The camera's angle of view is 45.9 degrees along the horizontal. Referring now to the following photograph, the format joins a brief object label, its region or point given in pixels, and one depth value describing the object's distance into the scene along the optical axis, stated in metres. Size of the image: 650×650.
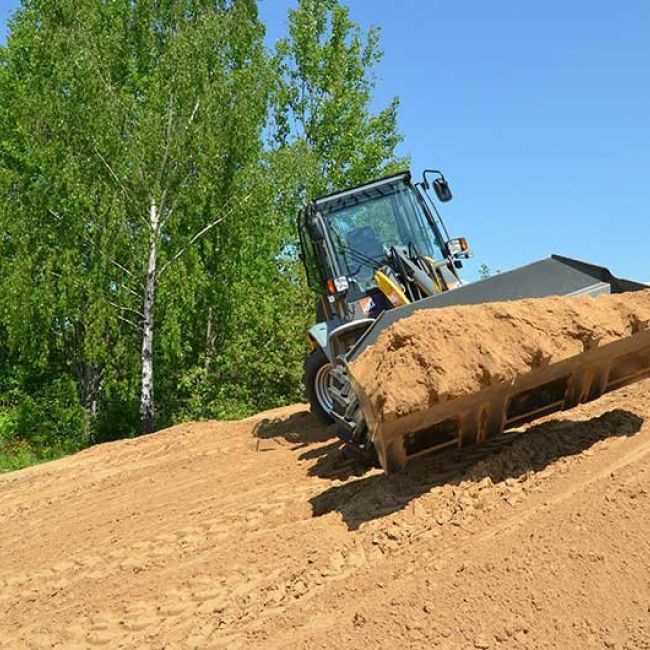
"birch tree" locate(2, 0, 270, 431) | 15.03
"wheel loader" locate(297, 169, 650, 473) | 5.28
